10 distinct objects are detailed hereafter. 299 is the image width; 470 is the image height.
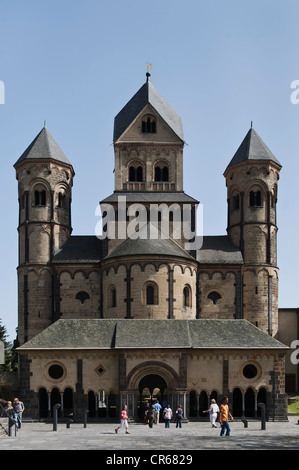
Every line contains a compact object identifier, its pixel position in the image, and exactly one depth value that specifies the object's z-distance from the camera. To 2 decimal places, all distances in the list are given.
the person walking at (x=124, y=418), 39.08
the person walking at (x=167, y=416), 43.62
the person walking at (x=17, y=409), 38.39
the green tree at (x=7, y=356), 86.12
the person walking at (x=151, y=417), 43.12
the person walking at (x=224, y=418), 34.58
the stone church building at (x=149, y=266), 50.31
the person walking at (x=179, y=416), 43.94
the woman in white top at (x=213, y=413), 41.23
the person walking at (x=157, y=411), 45.25
